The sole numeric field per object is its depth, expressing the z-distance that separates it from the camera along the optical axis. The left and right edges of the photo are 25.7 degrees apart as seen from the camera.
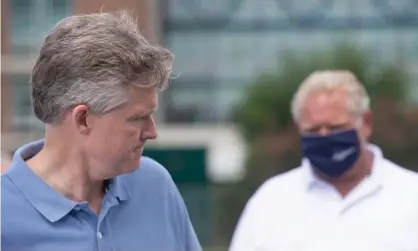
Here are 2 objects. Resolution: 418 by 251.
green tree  20.55
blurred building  31.75
